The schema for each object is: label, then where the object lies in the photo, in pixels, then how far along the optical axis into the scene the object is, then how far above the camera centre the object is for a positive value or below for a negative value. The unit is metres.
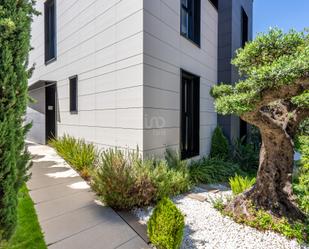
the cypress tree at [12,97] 2.32 +0.23
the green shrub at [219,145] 8.80 -1.01
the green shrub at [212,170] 6.53 -1.57
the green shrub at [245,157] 8.79 -1.48
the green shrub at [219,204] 4.53 -1.72
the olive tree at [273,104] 3.27 +0.27
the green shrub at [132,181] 4.39 -1.29
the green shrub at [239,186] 5.03 -1.49
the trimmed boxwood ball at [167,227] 2.96 -1.43
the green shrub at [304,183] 3.61 -1.02
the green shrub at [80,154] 6.67 -1.11
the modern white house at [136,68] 5.61 +1.60
